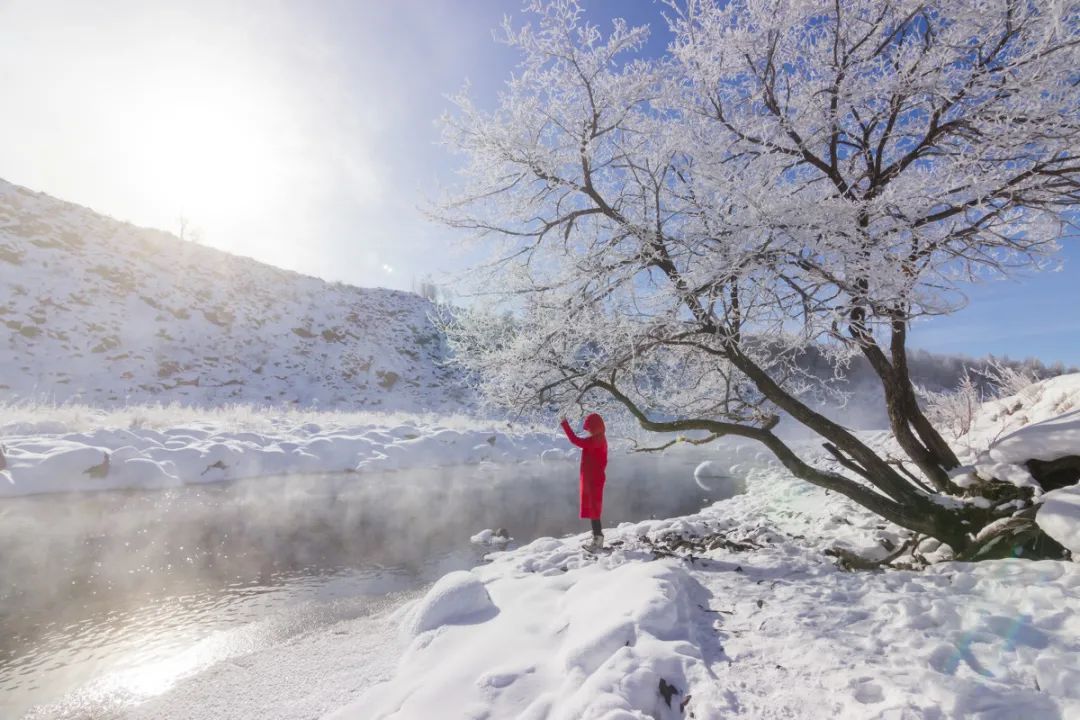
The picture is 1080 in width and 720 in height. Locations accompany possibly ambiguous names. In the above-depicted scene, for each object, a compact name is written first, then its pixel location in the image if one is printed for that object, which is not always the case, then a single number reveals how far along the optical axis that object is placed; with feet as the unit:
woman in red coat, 21.30
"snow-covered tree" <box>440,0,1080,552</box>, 12.16
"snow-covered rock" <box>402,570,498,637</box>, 14.37
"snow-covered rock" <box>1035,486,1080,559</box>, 10.52
